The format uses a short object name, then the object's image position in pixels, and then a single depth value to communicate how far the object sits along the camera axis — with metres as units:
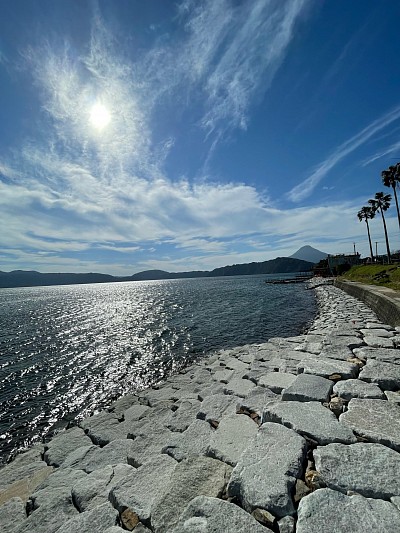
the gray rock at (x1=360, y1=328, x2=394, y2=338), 7.64
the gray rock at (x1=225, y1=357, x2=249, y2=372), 8.96
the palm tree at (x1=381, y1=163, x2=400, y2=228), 37.31
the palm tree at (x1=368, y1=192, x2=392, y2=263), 49.47
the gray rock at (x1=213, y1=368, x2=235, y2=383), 8.24
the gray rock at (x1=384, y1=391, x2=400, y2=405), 4.08
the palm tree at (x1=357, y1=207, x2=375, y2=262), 56.84
